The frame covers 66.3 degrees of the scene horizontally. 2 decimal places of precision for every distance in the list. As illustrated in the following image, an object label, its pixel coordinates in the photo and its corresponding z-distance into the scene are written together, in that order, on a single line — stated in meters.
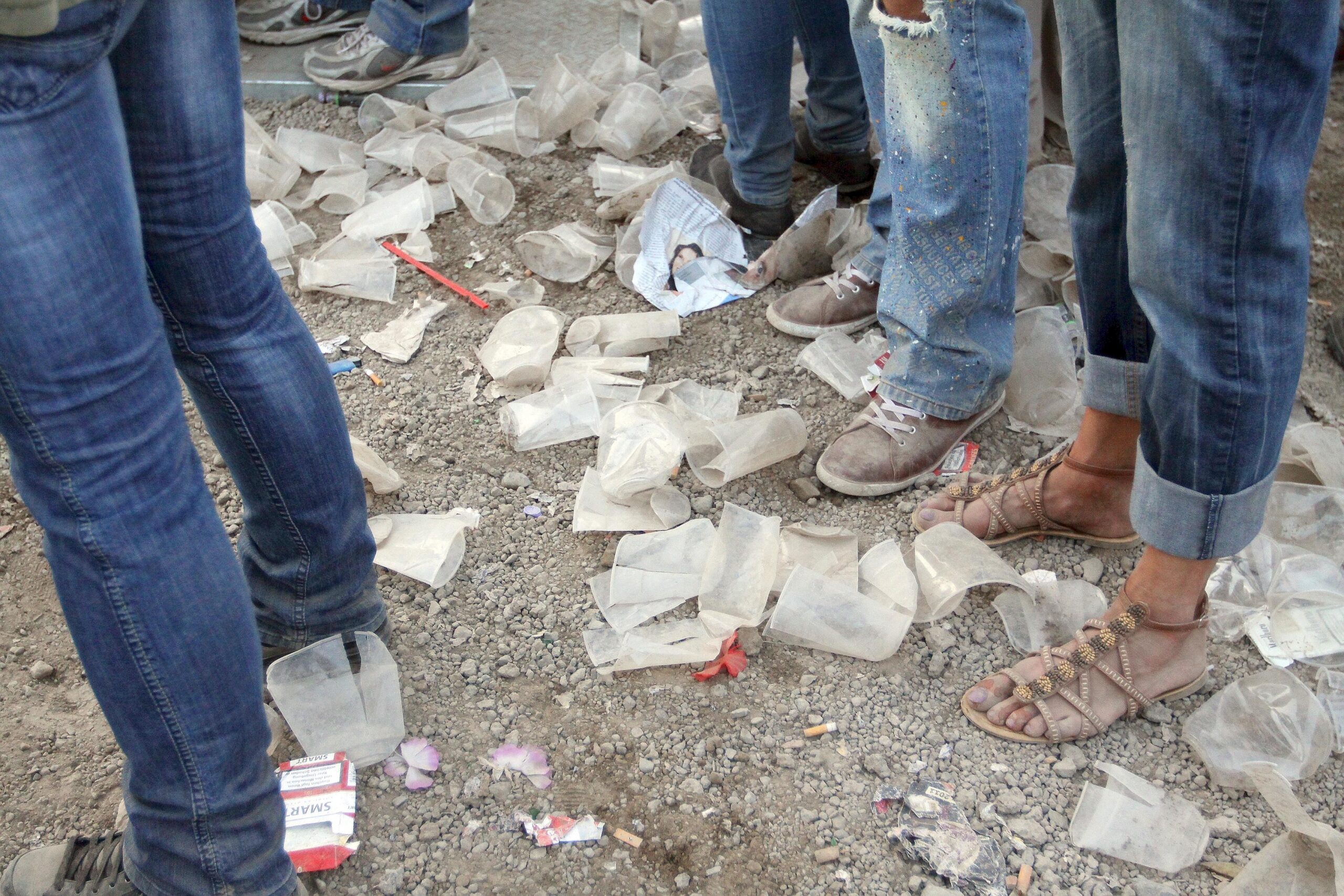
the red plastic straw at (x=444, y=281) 2.58
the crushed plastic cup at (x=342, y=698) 1.52
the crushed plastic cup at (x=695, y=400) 2.19
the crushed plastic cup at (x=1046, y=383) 2.11
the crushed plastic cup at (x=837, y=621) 1.67
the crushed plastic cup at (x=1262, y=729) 1.48
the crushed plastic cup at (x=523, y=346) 2.28
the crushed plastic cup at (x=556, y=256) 2.63
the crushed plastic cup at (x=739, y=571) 1.72
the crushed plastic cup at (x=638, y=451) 1.95
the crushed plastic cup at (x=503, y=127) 3.09
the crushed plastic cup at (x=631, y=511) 1.94
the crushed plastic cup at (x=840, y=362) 2.25
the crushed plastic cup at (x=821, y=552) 1.80
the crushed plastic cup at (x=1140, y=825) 1.40
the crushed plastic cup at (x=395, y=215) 2.80
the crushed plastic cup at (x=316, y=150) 3.08
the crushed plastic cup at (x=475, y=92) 3.28
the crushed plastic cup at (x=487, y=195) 2.85
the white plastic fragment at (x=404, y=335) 2.44
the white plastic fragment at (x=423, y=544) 1.84
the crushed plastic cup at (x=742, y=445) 2.02
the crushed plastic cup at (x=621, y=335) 2.38
